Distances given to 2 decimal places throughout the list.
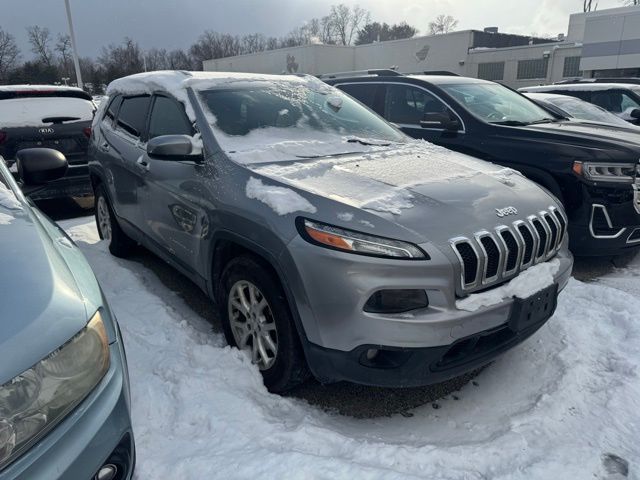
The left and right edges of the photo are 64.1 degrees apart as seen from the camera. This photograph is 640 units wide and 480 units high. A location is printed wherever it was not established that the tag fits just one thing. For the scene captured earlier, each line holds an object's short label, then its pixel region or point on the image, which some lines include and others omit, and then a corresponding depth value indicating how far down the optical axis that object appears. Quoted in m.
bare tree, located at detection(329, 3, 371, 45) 96.31
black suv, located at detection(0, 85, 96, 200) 5.84
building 26.91
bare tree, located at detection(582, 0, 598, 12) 58.62
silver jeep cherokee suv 2.26
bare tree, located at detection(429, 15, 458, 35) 88.81
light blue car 1.34
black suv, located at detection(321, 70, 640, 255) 4.37
